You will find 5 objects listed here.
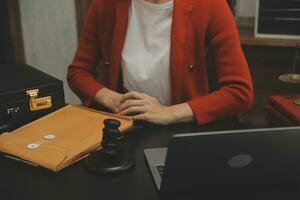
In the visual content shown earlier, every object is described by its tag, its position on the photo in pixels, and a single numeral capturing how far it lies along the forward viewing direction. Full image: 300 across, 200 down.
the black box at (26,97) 1.21
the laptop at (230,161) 0.71
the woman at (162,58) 1.34
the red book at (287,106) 1.76
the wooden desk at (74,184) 0.89
